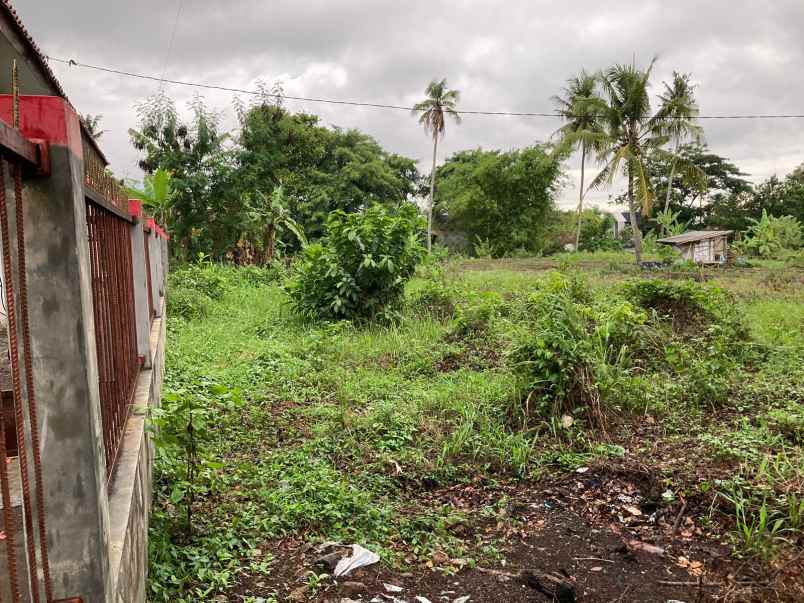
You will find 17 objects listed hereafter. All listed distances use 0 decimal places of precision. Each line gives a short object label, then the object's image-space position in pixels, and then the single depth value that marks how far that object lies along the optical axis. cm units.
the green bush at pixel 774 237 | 2453
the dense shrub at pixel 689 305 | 733
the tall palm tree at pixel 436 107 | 3035
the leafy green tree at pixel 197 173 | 1652
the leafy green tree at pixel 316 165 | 1950
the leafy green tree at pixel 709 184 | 3944
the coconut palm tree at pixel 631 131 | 2427
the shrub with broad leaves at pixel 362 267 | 884
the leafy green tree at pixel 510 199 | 3519
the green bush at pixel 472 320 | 762
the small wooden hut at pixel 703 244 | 2827
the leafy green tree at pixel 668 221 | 2470
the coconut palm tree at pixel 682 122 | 2423
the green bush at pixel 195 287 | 966
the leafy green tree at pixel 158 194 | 1389
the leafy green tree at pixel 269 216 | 1569
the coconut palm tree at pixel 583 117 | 2483
